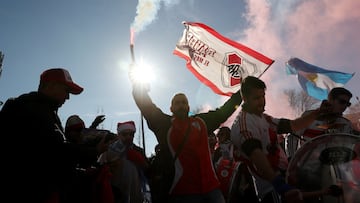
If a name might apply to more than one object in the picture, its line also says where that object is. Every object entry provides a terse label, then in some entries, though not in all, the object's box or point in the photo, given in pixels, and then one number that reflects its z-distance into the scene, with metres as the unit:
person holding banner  3.75
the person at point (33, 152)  2.74
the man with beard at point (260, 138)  2.73
